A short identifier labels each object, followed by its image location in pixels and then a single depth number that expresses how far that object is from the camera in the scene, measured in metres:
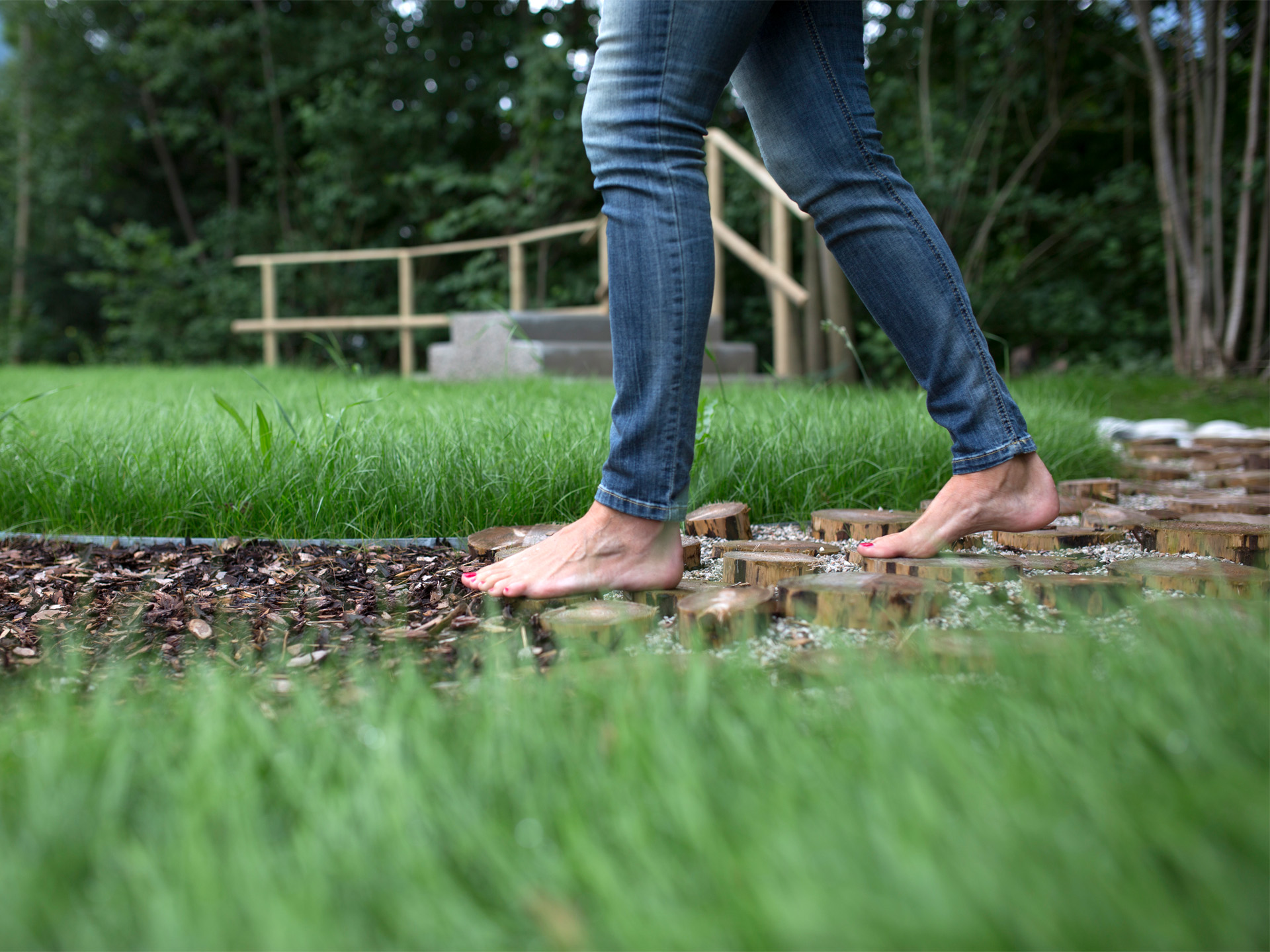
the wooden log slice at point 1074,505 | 1.70
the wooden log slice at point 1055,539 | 1.42
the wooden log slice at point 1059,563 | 1.24
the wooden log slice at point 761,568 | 1.20
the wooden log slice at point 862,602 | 1.00
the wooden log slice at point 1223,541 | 1.34
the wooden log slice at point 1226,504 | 1.64
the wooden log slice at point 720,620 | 0.99
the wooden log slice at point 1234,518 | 1.49
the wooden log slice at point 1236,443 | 2.59
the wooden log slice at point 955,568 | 1.15
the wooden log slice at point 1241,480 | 2.01
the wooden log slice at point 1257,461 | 2.31
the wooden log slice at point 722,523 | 1.56
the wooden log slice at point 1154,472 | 2.36
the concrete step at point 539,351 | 4.79
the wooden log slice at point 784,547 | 1.39
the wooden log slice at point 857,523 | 1.52
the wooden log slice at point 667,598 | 1.13
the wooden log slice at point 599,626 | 0.99
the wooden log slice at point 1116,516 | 1.56
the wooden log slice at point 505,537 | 1.45
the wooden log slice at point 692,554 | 1.36
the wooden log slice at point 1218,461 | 2.36
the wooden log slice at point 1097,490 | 1.92
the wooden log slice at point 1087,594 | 1.04
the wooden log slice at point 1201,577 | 1.09
